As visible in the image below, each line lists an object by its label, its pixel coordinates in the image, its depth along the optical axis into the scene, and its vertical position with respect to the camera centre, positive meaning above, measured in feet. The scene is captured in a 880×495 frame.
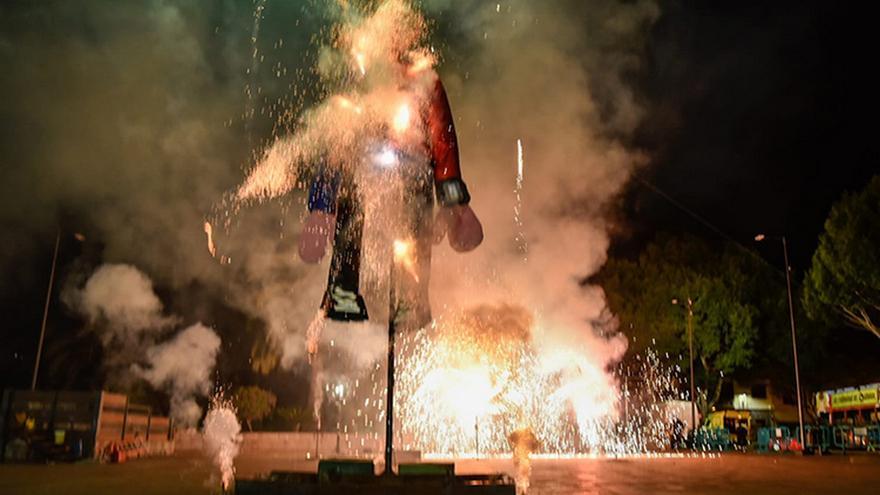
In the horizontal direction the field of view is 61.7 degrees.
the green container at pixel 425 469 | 38.06 -2.47
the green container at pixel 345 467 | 38.47 -2.55
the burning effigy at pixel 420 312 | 34.14 +9.46
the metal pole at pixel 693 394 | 124.64 +5.53
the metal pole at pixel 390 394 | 37.04 +1.27
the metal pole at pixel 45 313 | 76.29 +9.94
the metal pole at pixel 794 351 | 92.63 +8.93
